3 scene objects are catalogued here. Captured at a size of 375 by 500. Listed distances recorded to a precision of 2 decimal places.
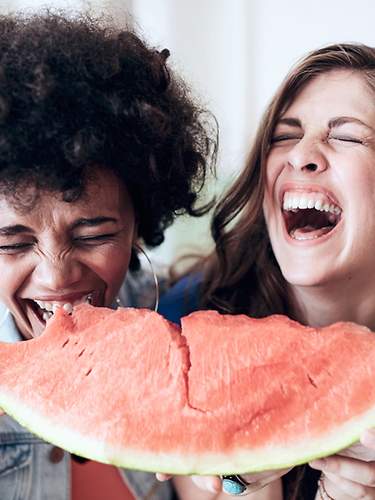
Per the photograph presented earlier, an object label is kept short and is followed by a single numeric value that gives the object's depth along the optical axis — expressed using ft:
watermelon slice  1.93
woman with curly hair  2.37
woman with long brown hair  2.82
